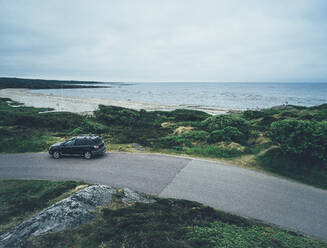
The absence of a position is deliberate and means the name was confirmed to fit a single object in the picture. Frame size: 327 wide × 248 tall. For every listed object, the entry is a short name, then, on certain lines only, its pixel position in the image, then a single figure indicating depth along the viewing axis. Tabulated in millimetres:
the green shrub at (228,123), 18805
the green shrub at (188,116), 30870
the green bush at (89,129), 20481
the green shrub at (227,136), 16391
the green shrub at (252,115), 31062
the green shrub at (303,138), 11055
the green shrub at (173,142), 16466
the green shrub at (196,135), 17609
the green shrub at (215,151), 13984
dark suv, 13481
